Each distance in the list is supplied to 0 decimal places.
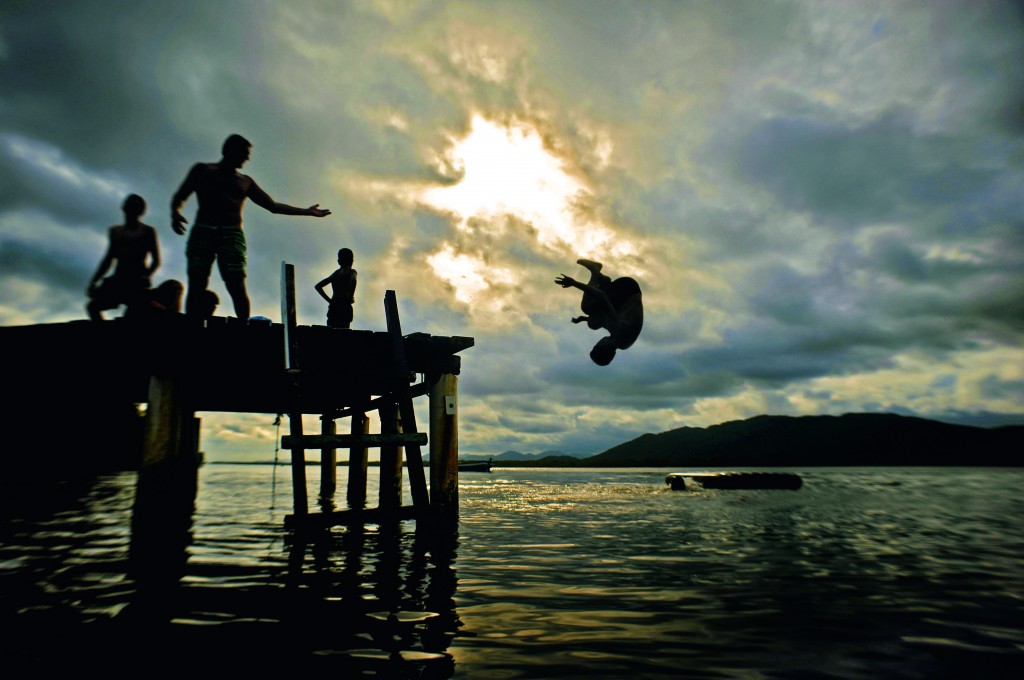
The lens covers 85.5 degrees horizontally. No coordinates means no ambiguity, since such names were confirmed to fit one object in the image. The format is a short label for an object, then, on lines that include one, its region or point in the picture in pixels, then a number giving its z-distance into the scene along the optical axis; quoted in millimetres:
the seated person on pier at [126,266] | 8484
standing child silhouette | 11367
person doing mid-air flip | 9289
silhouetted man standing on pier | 7527
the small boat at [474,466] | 80312
